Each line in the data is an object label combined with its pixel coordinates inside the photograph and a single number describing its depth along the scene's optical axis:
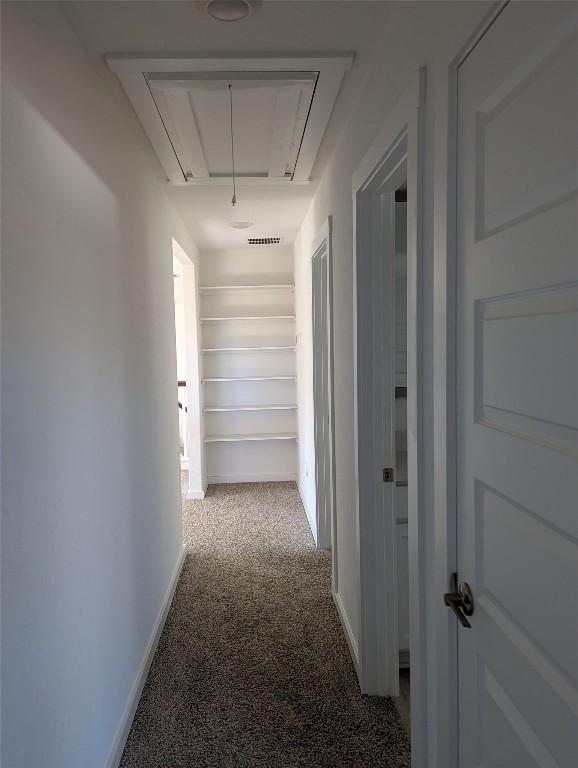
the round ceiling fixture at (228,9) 1.58
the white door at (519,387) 0.85
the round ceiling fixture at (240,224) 4.52
